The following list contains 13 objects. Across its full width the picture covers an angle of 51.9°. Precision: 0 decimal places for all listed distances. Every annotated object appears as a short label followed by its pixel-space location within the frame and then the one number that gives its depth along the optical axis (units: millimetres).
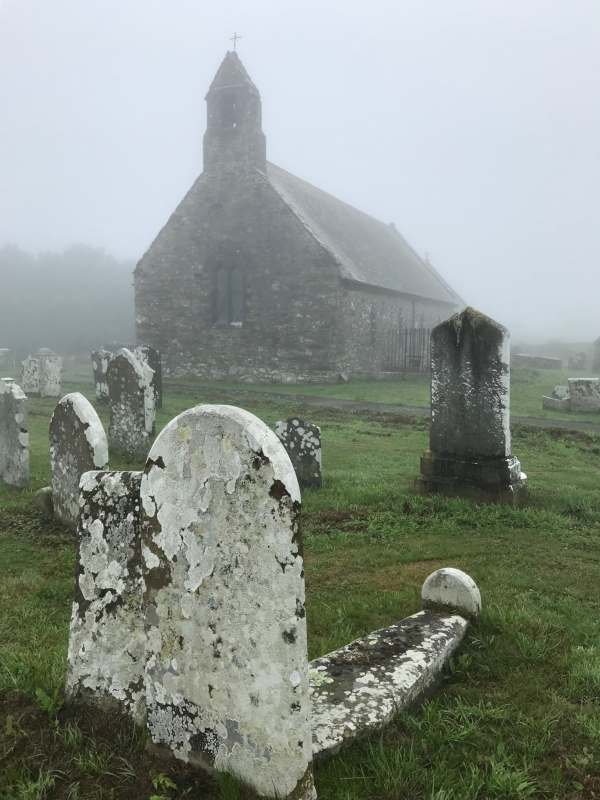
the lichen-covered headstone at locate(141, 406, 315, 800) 2131
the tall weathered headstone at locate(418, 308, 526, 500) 7074
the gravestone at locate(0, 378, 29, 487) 7762
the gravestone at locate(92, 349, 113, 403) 15742
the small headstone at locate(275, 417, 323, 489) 7832
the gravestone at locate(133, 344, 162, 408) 14547
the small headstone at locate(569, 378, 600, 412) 15188
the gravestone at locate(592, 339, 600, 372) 26273
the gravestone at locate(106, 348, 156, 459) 9438
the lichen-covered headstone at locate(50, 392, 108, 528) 5902
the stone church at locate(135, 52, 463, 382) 23531
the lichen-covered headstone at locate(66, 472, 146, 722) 2678
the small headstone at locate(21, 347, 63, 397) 17641
